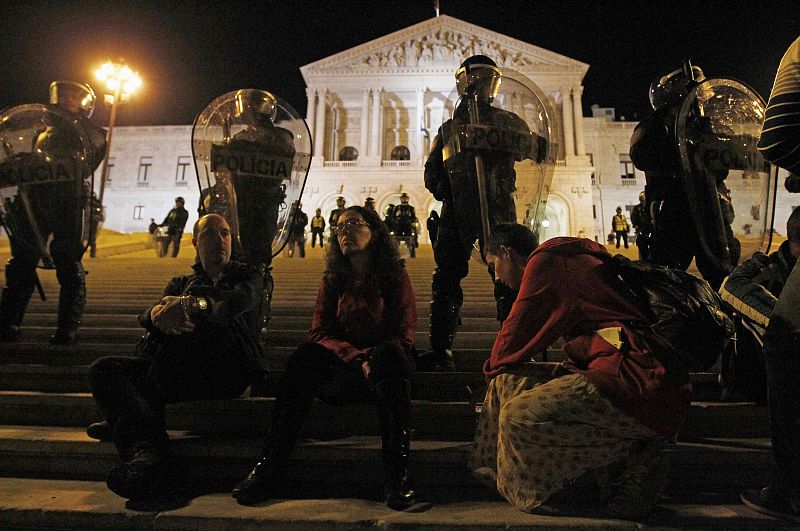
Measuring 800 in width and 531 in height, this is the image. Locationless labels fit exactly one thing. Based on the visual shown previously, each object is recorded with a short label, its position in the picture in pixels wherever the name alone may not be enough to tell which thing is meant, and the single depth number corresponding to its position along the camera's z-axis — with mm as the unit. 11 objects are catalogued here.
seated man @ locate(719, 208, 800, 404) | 2264
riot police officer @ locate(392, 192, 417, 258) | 11180
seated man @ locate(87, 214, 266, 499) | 1982
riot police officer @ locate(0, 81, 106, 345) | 3566
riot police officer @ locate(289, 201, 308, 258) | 11653
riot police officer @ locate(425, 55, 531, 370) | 3055
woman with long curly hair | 1920
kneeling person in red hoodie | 1647
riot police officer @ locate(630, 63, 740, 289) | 3156
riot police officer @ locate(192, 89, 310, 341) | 3533
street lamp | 15320
